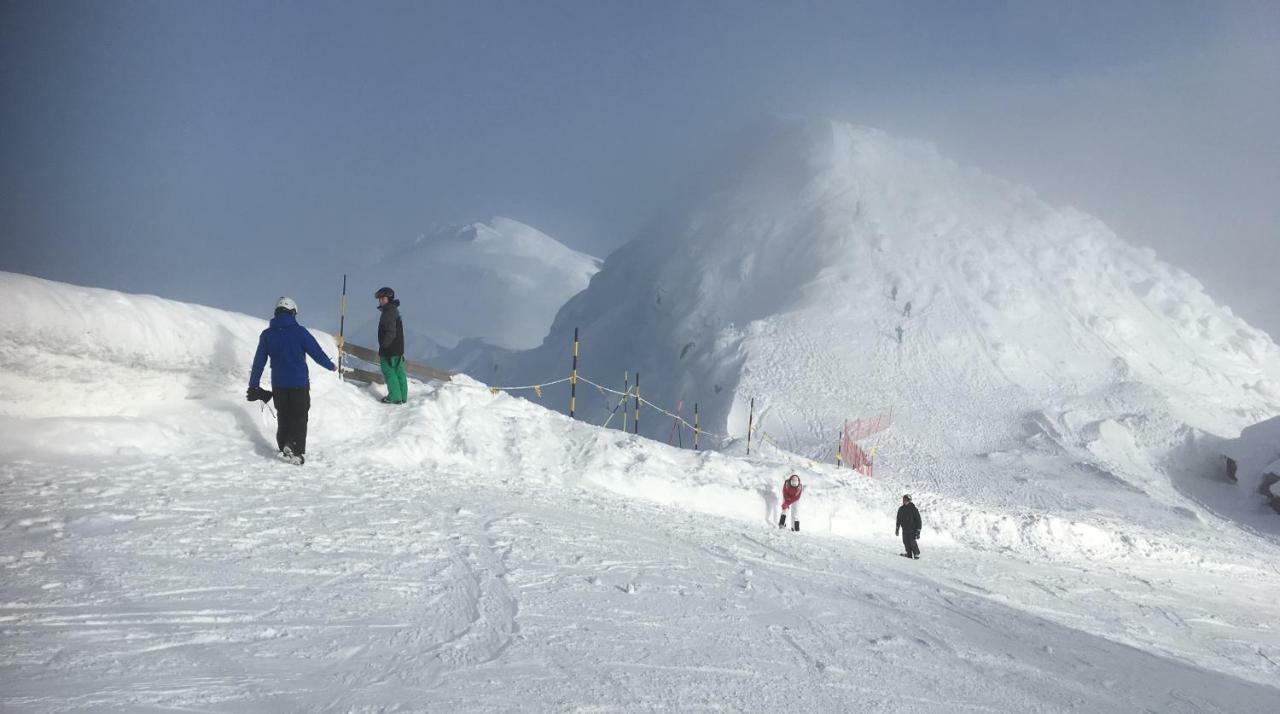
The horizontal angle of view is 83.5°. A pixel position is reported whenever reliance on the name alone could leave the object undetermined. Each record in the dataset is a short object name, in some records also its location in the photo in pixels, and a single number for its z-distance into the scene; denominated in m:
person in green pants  9.72
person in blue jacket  7.59
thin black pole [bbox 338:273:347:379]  10.58
